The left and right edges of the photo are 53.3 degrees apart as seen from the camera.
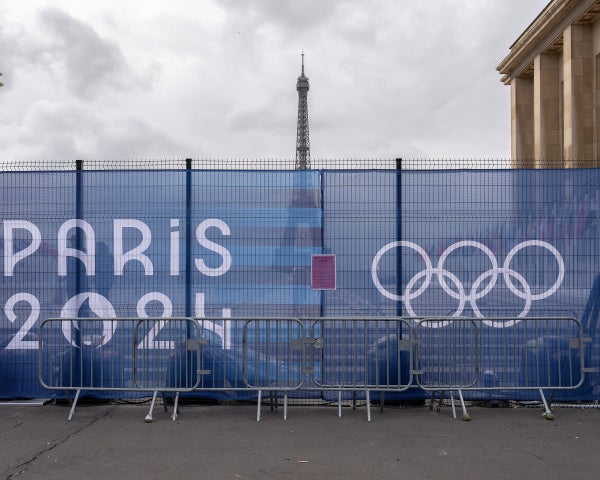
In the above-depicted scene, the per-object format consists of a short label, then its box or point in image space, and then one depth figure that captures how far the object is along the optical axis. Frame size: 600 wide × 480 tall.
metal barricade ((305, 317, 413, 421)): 7.23
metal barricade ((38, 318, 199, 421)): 7.34
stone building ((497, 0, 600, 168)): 30.41
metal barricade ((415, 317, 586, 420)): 7.34
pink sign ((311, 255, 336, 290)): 7.45
